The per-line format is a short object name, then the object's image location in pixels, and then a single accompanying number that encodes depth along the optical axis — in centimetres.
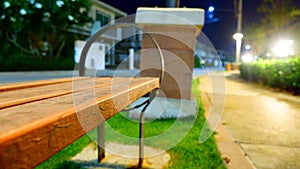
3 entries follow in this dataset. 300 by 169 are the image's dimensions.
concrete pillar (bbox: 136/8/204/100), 256
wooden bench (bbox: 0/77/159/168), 33
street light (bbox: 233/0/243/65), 1102
